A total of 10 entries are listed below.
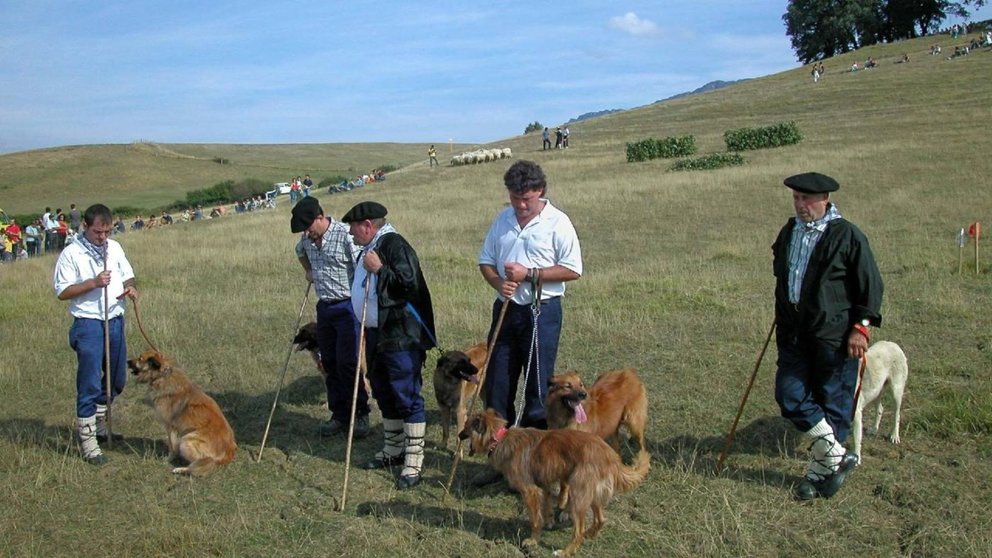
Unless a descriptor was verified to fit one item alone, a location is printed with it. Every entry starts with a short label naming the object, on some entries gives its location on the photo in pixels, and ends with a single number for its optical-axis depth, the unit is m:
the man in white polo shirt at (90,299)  6.04
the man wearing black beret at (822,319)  4.58
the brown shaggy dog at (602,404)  5.00
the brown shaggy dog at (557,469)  4.15
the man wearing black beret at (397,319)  5.32
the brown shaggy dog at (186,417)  5.70
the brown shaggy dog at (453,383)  5.77
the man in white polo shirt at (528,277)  4.96
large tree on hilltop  77.38
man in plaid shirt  6.34
